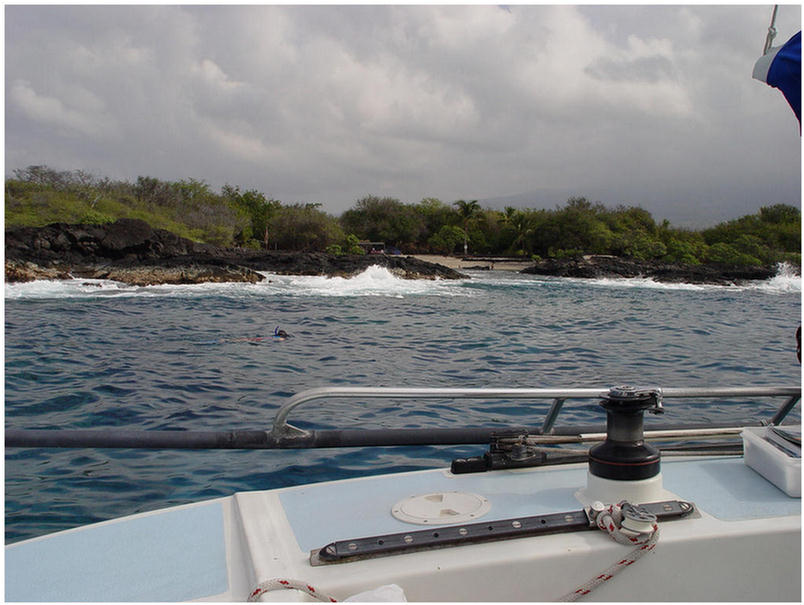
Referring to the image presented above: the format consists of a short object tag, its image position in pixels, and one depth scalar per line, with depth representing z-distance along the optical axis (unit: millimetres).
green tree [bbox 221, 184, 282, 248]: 52994
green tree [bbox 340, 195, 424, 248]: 59906
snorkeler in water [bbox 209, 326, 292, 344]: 11245
